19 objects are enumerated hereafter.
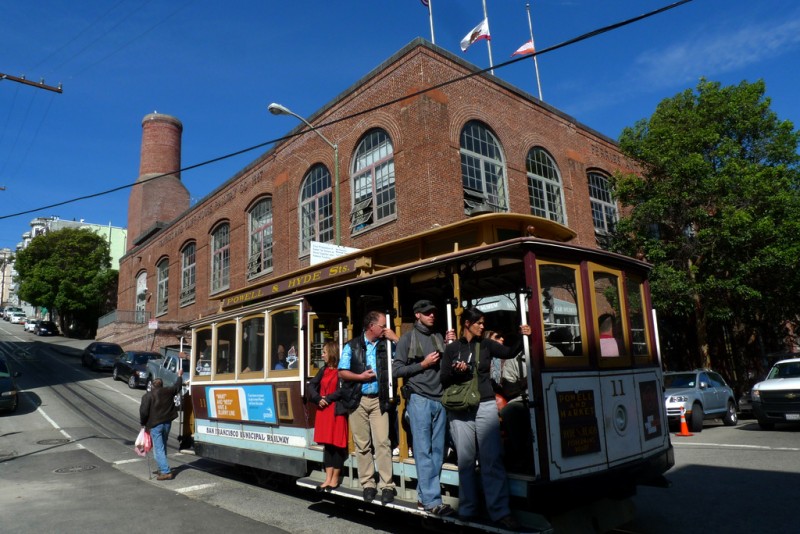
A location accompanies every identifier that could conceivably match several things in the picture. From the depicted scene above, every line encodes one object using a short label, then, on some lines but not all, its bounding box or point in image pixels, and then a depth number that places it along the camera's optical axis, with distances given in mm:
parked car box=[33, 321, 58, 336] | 52719
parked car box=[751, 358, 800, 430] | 12805
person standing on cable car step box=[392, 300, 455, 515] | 5473
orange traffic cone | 13227
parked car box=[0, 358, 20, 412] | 15926
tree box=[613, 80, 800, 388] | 17203
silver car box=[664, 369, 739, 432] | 13766
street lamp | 15037
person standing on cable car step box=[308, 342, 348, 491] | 6598
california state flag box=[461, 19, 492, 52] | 20656
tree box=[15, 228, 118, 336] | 47719
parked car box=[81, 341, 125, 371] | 27219
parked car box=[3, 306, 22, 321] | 75562
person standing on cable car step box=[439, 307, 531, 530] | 4988
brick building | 17750
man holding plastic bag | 9305
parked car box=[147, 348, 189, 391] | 18469
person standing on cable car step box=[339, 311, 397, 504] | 6133
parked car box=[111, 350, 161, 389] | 22281
